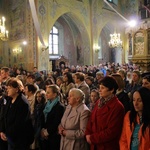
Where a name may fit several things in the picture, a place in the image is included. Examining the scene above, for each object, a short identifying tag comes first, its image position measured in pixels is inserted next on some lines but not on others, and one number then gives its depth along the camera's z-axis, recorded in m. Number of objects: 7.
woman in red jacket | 2.80
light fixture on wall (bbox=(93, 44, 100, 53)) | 20.65
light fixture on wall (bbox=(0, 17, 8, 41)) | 8.74
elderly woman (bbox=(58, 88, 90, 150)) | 3.18
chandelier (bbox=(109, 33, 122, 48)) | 18.86
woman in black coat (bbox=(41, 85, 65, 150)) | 3.69
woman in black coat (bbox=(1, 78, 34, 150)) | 3.40
